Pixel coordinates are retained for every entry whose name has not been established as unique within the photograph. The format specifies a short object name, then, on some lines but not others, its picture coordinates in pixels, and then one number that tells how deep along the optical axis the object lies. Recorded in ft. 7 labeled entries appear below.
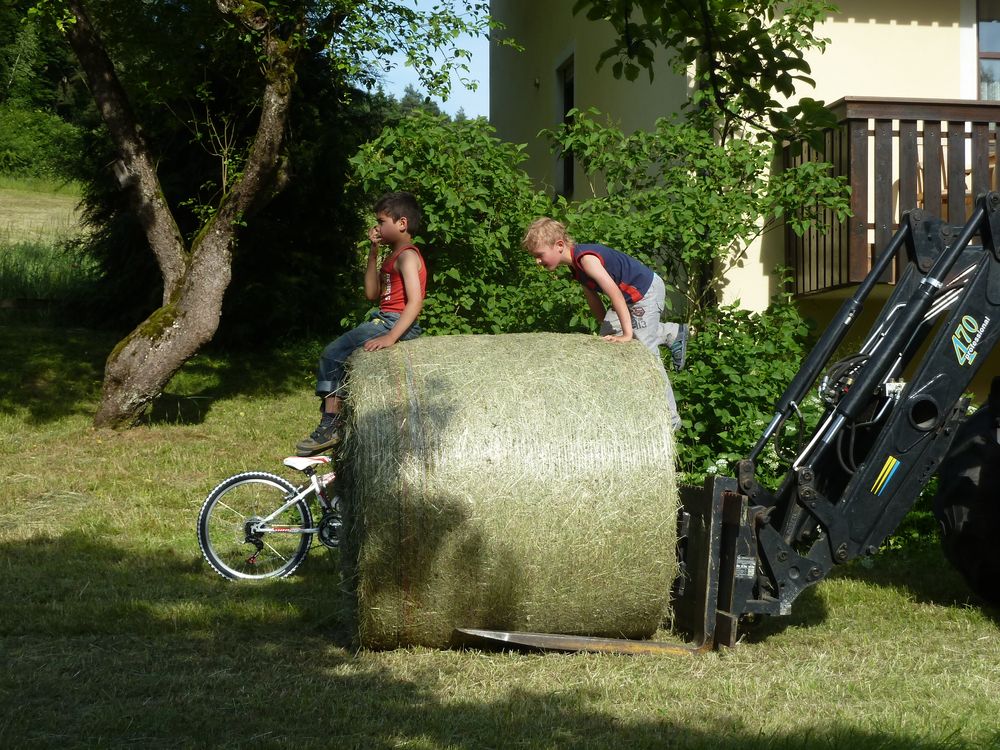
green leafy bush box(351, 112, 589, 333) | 33.27
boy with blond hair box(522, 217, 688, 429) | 21.86
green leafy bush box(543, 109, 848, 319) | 32.30
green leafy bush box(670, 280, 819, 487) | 27.81
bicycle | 23.80
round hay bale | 17.22
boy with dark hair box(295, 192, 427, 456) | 21.80
